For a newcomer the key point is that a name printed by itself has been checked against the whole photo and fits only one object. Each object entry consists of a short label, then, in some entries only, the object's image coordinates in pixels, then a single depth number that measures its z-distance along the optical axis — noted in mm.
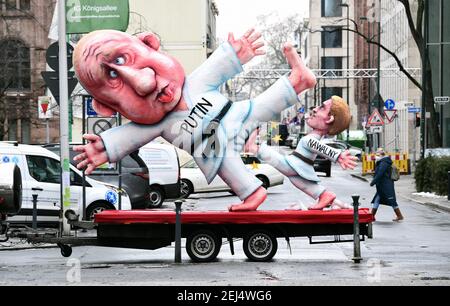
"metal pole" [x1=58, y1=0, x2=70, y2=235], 22062
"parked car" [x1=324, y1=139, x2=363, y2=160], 68562
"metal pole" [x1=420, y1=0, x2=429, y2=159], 44062
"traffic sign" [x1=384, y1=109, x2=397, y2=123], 50375
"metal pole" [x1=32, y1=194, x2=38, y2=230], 22203
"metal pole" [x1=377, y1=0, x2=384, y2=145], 59088
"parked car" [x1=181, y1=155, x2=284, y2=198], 38438
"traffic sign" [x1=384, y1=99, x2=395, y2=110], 55438
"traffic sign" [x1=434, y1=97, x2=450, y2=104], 39844
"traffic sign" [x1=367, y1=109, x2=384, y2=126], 53469
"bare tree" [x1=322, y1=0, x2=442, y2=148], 44750
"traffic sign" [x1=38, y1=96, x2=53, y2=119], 36188
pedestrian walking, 27406
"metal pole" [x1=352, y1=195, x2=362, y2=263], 17344
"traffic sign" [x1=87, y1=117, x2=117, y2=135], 23828
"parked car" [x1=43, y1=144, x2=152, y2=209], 29766
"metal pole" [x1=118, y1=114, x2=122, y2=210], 25111
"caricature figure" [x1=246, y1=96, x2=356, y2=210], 18422
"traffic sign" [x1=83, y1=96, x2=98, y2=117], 25609
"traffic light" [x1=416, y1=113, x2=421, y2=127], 53156
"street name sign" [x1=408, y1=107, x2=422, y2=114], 49909
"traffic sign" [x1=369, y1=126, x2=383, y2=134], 53656
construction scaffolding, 72581
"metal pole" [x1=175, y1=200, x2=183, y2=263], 17125
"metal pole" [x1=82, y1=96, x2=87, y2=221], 23906
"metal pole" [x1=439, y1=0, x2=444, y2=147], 55500
